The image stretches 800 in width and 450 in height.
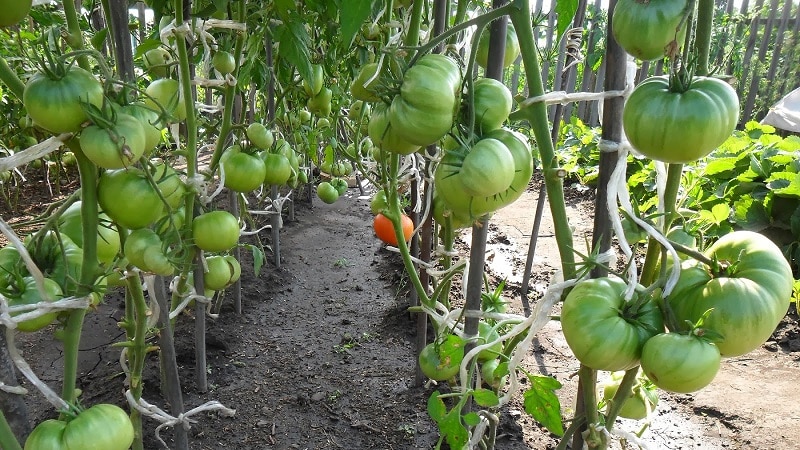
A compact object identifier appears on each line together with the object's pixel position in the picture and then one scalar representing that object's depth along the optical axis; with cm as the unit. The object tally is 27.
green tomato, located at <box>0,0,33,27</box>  63
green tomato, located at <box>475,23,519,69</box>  97
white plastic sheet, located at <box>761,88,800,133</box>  619
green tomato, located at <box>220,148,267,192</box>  149
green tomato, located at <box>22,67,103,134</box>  65
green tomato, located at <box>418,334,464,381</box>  121
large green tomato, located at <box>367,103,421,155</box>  75
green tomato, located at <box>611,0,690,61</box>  58
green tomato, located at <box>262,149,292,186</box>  171
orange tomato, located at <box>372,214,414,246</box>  235
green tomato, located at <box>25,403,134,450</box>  68
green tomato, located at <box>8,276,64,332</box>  74
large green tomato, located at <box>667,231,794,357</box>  60
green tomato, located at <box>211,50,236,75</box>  143
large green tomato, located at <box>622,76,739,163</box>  57
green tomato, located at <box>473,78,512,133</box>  71
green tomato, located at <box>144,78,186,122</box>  121
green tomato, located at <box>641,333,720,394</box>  59
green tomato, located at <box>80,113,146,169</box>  66
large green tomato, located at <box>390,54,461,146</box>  65
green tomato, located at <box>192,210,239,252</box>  127
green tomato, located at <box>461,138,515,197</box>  65
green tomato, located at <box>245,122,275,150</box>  162
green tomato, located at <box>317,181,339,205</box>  343
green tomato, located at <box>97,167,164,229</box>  76
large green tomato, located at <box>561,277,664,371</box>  62
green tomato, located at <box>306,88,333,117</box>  228
